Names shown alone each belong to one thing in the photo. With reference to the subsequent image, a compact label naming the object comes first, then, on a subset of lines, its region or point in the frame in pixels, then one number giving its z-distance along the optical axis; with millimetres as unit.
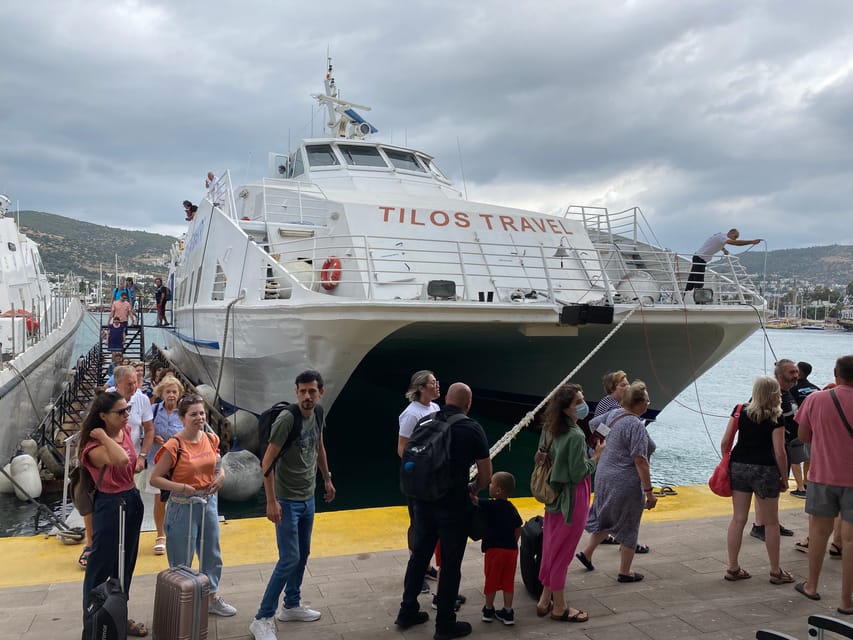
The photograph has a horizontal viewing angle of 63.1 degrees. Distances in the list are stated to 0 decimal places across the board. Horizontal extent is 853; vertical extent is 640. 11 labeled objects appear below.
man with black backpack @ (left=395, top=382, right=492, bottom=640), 3721
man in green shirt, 3779
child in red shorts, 3994
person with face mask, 4035
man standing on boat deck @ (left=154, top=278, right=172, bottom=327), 19828
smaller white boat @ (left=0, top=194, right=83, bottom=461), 10243
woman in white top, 4664
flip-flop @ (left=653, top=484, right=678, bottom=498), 7039
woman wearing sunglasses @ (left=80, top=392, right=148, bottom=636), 3549
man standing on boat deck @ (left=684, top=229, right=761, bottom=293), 9844
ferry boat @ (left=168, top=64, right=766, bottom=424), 8609
